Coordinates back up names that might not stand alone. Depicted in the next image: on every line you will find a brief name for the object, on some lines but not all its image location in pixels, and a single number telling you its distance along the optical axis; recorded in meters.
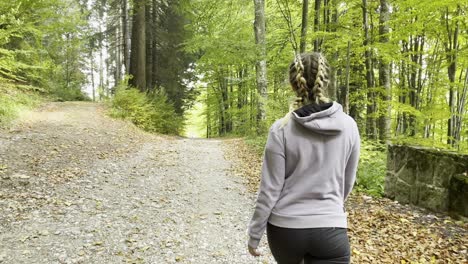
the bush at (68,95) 18.99
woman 1.70
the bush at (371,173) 6.60
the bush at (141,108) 14.23
